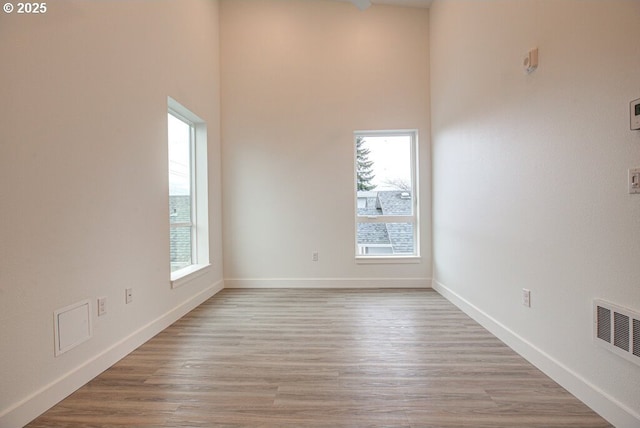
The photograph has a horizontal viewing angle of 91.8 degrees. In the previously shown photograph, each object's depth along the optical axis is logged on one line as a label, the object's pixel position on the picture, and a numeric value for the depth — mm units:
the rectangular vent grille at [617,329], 1350
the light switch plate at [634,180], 1342
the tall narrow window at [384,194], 4289
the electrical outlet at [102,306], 1992
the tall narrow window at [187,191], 3262
